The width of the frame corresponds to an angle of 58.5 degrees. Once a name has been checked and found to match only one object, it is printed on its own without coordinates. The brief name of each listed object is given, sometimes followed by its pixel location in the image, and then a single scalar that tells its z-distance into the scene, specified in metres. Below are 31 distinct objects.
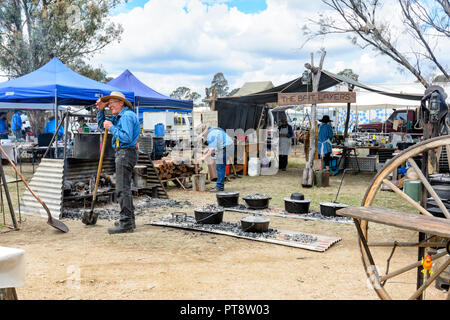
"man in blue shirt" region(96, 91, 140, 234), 5.52
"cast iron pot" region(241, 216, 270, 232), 5.57
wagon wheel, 2.67
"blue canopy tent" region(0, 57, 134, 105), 8.80
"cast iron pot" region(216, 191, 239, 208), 7.47
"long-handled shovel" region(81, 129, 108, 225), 6.11
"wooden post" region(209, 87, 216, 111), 12.41
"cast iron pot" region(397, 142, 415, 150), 10.63
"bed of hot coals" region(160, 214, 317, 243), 5.34
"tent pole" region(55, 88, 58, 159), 8.71
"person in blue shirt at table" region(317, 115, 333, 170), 11.95
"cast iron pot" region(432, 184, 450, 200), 4.17
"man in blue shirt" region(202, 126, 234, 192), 9.41
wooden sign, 9.68
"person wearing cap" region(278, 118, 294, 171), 13.13
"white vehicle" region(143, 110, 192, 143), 20.80
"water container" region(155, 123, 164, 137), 14.91
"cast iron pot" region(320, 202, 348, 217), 6.72
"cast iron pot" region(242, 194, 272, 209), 7.10
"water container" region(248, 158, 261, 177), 12.33
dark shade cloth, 11.42
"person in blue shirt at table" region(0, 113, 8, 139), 13.77
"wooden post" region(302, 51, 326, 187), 10.20
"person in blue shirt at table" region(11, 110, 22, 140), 15.46
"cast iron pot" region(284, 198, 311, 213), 6.94
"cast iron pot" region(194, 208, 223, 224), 6.02
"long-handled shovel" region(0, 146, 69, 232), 5.66
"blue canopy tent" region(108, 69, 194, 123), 12.28
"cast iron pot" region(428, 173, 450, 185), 4.53
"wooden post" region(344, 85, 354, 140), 12.61
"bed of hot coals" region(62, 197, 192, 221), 6.89
